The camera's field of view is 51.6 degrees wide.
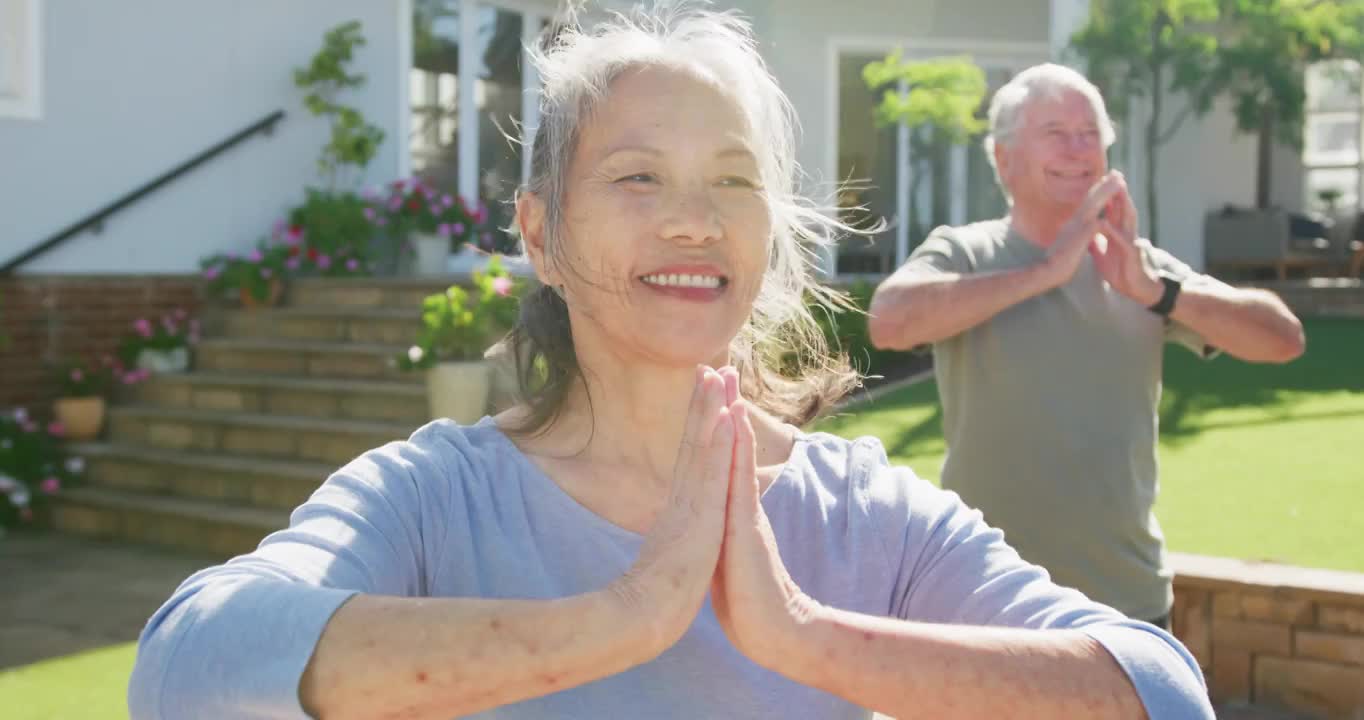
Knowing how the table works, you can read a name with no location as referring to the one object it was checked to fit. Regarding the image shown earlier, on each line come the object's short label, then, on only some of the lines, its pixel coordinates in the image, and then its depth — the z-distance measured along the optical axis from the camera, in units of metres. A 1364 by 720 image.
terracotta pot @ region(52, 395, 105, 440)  8.19
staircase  7.29
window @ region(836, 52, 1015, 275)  13.02
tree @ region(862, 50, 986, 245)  10.77
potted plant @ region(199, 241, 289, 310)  8.96
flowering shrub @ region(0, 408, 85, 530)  7.51
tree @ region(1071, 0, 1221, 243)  11.36
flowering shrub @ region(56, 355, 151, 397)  8.25
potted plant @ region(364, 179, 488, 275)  9.82
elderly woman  1.11
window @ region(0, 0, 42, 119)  7.99
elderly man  2.87
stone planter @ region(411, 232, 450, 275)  10.00
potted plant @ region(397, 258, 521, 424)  7.10
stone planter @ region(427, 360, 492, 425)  7.09
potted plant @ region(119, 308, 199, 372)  8.65
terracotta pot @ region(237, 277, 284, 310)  9.04
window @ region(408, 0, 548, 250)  10.90
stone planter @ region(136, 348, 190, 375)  8.66
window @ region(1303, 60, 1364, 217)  14.74
